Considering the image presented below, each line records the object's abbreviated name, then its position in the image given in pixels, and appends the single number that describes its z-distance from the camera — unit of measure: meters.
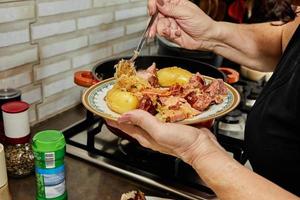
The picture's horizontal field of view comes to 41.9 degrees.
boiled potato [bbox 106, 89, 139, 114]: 0.79
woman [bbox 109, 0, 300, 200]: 0.60
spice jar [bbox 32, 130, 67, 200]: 0.76
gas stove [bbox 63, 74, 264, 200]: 0.88
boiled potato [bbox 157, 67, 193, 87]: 0.99
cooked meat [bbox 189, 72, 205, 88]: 0.93
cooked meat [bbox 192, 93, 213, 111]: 0.84
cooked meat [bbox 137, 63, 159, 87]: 0.95
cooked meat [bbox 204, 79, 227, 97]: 0.87
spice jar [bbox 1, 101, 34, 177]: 0.83
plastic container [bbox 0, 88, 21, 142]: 0.87
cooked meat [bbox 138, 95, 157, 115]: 0.81
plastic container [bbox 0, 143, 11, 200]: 0.75
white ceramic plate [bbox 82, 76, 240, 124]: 0.78
